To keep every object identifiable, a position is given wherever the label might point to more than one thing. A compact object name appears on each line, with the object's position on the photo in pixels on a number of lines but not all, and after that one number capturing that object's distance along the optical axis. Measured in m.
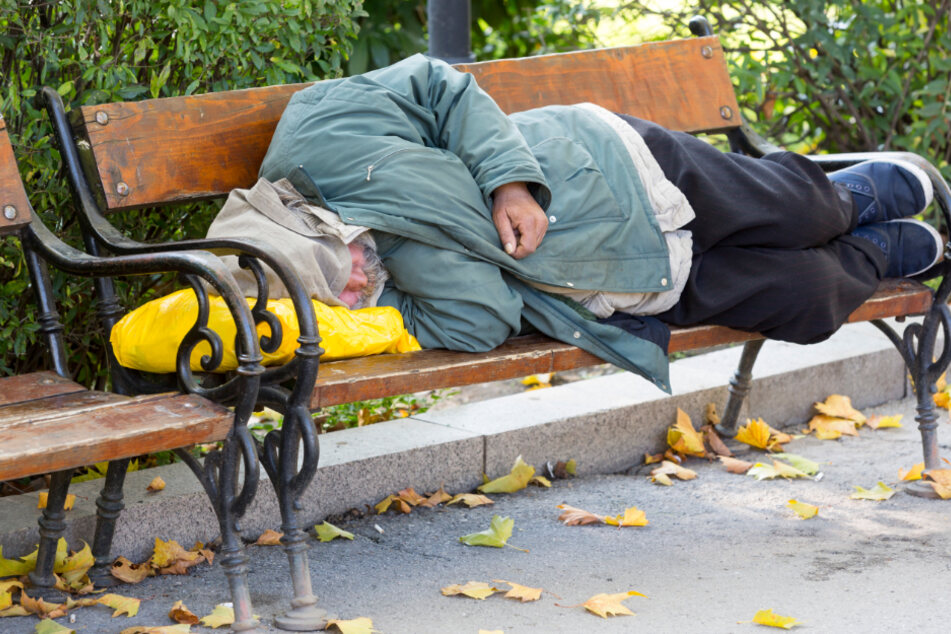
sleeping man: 5.53
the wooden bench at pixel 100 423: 4.20
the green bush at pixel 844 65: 9.68
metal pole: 7.63
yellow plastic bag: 5.00
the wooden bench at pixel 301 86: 5.32
